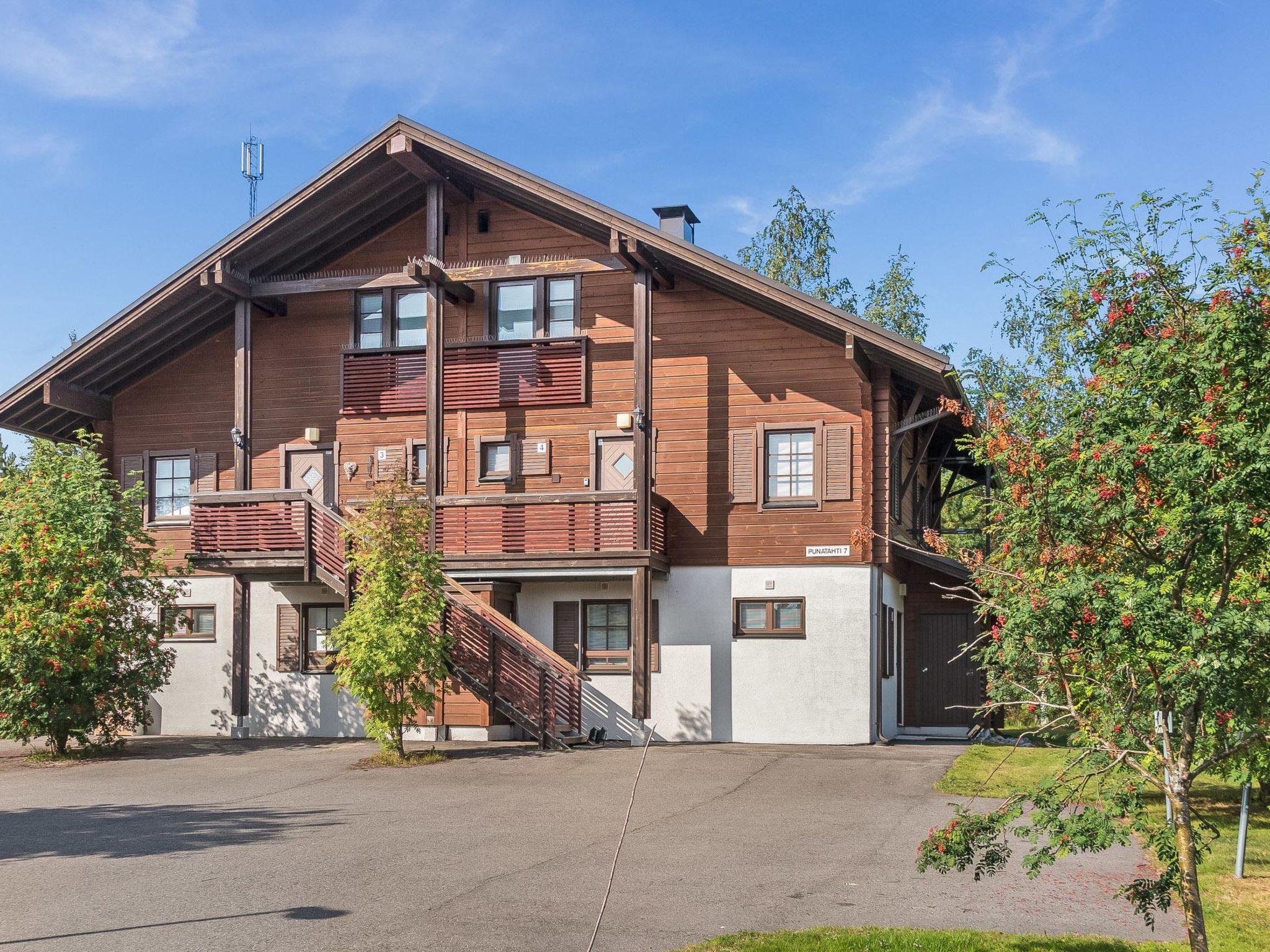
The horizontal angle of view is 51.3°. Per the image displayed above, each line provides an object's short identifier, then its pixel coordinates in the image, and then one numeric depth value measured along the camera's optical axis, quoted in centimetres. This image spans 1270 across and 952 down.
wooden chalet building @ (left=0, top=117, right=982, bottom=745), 2059
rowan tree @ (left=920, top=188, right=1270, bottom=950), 639
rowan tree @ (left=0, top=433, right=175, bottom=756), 1872
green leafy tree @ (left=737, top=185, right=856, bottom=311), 3888
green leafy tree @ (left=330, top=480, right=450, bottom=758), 1786
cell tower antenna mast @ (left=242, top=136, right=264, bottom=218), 3769
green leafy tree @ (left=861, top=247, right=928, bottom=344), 3881
